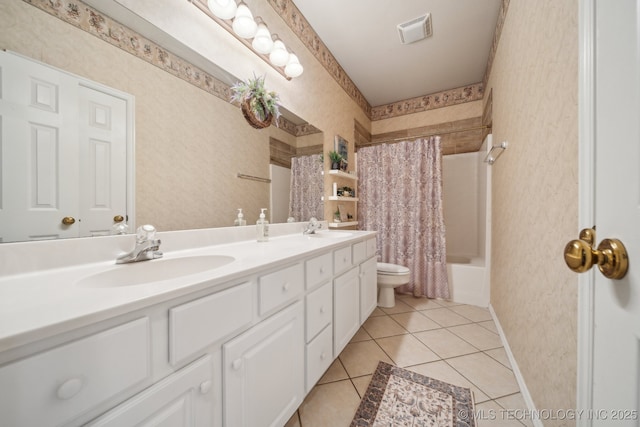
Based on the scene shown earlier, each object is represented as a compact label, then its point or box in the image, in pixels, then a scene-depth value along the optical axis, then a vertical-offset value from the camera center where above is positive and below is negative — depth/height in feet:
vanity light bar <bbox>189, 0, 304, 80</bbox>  3.94 +3.48
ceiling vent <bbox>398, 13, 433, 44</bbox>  6.23 +5.20
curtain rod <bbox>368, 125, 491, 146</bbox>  7.75 +3.14
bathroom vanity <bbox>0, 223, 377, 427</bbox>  1.22 -0.89
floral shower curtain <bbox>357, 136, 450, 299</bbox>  8.10 +0.21
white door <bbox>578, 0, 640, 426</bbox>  1.10 +0.12
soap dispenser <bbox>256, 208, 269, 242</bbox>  4.53 -0.33
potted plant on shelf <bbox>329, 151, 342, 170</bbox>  7.55 +1.78
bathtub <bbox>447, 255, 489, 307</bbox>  7.41 -2.35
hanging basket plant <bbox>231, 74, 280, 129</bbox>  4.38 +2.21
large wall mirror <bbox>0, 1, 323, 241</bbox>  2.31 +1.29
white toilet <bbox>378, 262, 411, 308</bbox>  7.15 -2.13
